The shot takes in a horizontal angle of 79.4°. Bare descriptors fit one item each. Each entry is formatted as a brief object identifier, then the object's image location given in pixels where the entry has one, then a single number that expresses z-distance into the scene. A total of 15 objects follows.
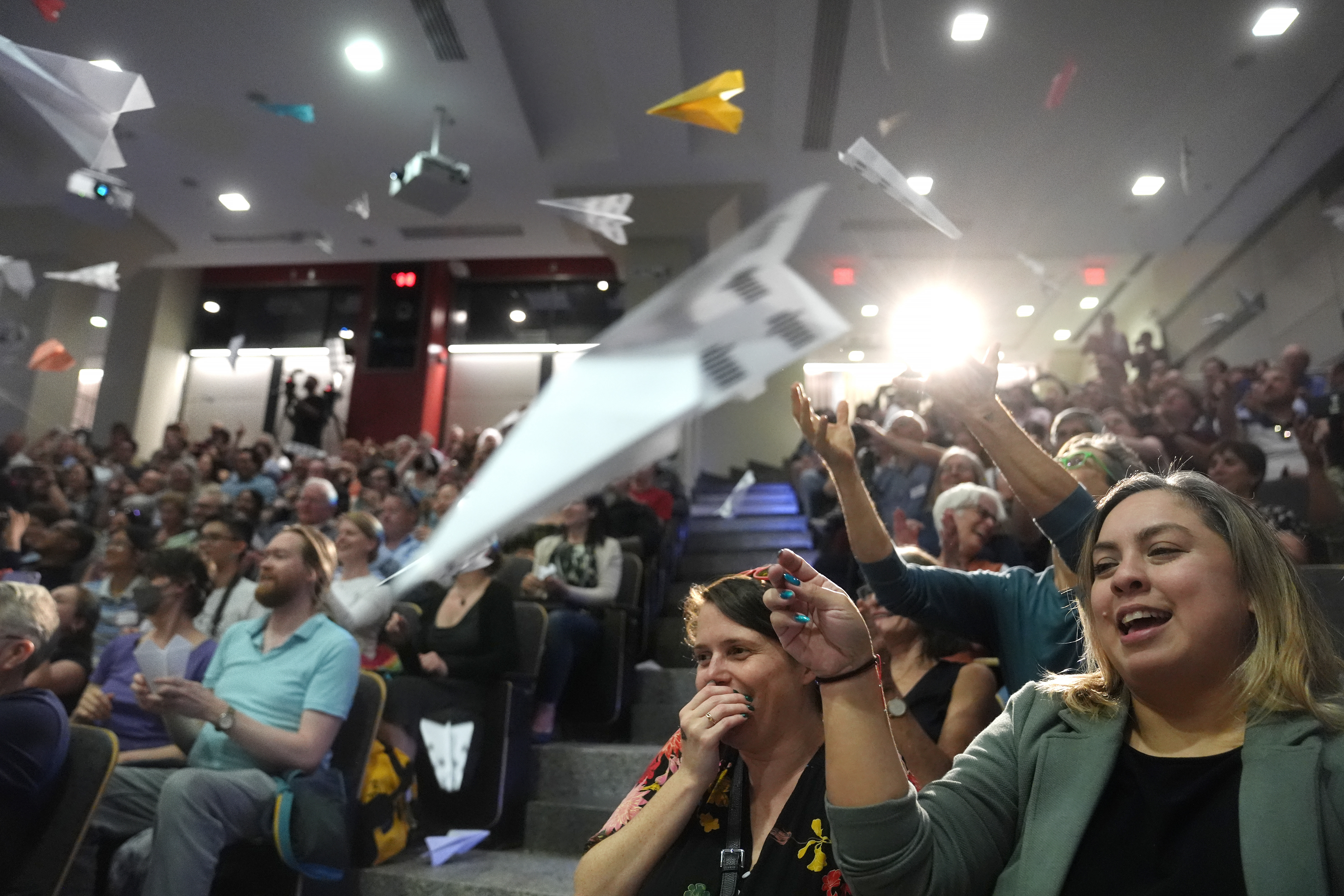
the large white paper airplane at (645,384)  0.38
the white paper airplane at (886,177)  1.19
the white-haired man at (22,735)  1.50
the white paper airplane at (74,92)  1.65
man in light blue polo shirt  1.61
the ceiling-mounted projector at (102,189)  4.26
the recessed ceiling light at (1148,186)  5.42
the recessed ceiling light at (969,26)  3.98
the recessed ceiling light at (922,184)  5.07
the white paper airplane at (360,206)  5.14
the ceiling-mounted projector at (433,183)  4.74
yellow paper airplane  1.74
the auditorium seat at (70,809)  1.49
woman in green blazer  0.74
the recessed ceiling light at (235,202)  6.07
